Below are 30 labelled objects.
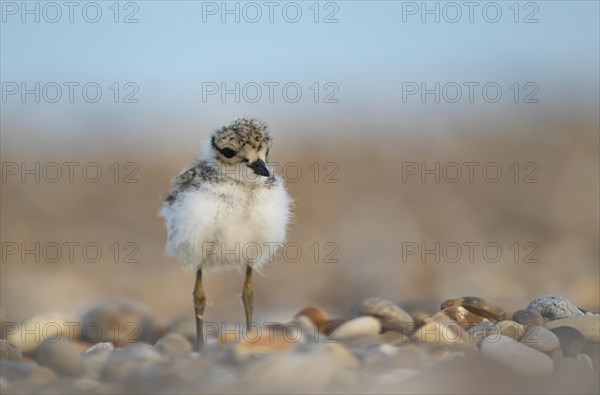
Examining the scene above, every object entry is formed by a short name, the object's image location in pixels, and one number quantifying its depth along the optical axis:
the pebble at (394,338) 6.85
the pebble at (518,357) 5.86
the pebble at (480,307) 8.23
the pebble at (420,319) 7.62
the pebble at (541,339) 6.64
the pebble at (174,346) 6.86
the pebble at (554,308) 8.38
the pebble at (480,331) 7.07
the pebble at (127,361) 5.89
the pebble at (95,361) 6.09
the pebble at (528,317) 7.82
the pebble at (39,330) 8.23
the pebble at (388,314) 7.78
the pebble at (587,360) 6.12
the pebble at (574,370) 5.69
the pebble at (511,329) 7.16
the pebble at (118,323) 9.03
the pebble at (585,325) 7.12
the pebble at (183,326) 8.70
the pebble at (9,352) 7.55
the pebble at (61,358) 6.33
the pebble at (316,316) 8.29
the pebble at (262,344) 6.23
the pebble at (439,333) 6.93
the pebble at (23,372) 6.08
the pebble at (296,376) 5.38
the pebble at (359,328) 7.37
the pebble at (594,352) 6.26
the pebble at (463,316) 8.09
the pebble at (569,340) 6.67
